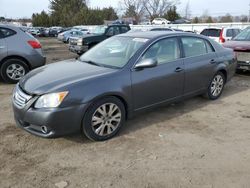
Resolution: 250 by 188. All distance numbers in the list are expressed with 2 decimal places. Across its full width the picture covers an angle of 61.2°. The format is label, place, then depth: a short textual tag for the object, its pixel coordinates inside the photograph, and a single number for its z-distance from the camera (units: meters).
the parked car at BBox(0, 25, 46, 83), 5.55
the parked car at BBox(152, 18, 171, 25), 35.98
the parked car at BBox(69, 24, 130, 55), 9.76
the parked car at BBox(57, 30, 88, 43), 19.90
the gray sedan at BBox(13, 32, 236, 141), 2.79
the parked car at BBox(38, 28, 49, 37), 30.49
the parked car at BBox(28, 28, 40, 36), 29.11
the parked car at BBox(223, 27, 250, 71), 6.20
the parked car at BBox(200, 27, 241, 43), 9.95
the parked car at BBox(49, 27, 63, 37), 30.73
